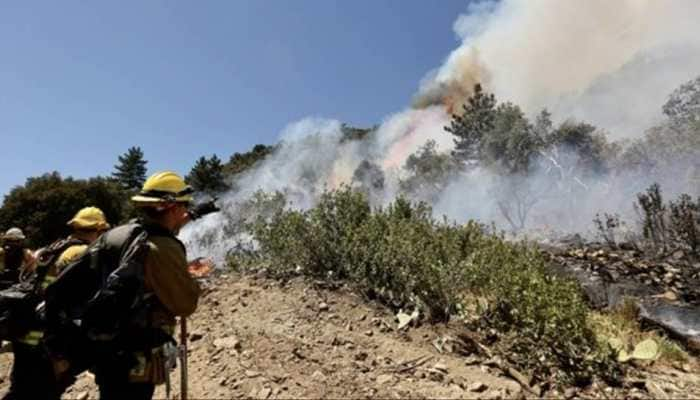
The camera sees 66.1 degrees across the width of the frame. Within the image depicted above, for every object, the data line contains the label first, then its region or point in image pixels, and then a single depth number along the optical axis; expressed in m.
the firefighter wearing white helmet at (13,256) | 5.63
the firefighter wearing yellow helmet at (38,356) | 4.04
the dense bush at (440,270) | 4.61
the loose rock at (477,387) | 3.99
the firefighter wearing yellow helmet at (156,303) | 2.80
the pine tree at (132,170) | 53.19
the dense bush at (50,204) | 26.08
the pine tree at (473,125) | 36.97
